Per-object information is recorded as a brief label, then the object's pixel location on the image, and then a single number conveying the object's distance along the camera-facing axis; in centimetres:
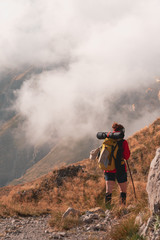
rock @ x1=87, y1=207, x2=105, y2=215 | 839
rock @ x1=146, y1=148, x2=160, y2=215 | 461
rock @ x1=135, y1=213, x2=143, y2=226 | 501
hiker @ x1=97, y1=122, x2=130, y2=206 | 827
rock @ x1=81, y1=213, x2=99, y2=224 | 739
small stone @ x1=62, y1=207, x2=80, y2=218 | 780
